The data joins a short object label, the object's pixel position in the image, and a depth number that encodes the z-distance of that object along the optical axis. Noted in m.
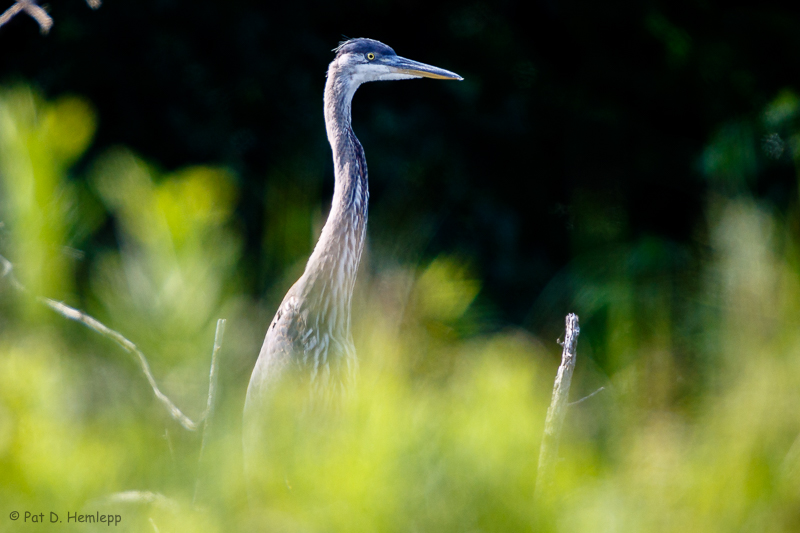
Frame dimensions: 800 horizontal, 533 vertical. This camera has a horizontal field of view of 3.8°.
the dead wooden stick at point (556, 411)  7.32
